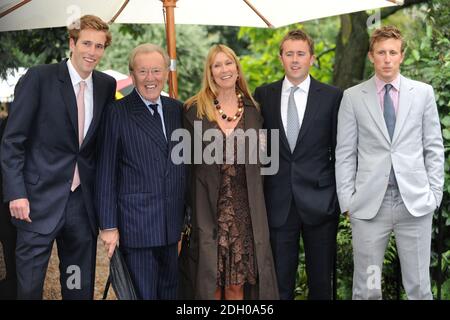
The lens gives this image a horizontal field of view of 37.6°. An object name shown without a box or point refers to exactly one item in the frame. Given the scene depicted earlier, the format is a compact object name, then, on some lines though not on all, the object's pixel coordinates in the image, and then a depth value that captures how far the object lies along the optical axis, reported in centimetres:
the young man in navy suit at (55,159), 400
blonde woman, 421
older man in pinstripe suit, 413
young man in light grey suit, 410
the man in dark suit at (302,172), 433
